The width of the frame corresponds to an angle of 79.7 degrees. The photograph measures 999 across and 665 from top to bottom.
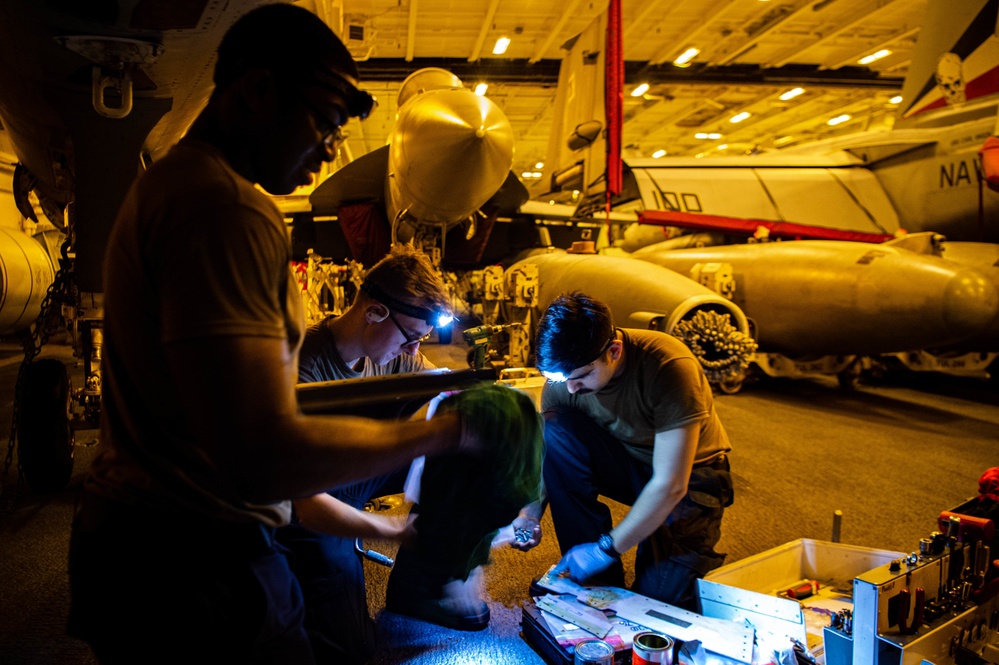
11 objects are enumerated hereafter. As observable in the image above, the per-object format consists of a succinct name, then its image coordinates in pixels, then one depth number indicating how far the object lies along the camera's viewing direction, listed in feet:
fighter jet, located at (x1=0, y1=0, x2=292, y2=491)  6.84
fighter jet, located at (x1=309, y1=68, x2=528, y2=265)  14.49
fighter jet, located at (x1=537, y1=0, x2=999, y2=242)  20.90
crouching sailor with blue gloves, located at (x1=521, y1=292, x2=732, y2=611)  6.46
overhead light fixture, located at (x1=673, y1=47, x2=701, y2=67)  38.48
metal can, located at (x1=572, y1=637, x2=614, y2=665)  5.36
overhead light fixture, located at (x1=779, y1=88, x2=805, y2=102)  46.62
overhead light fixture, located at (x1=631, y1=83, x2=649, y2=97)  42.83
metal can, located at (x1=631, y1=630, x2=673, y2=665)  5.20
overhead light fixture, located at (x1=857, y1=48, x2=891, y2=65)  39.59
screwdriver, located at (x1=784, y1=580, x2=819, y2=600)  7.28
